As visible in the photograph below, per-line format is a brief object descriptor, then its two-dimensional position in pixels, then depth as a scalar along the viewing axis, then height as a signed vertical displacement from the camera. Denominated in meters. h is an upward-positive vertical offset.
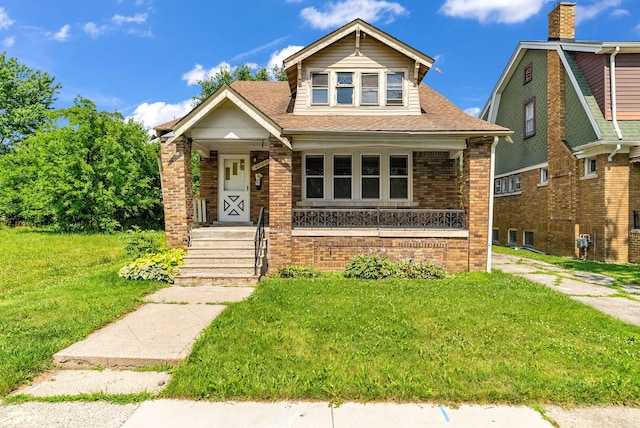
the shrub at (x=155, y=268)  8.64 -1.28
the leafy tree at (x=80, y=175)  19.03 +2.16
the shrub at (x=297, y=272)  9.20 -1.46
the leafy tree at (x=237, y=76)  30.39 +11.63
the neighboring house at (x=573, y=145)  12.05 +2.65
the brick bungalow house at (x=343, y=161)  9.77 +1.70
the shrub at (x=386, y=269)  8.99 -1.36
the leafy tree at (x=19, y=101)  32.47 +10.55
